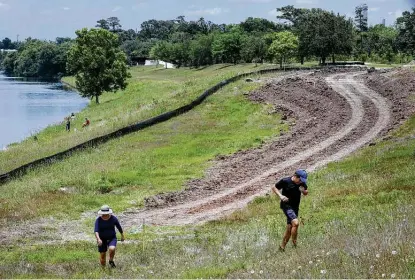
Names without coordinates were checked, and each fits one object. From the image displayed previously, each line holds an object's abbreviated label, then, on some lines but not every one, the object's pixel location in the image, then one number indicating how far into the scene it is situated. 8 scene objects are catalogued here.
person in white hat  16.59
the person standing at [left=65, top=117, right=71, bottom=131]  63.92
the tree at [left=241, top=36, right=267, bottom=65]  130.88
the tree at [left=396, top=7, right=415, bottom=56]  86.38
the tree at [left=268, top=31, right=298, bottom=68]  97.62
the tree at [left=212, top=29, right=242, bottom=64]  148.50
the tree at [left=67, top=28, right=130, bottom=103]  96.06
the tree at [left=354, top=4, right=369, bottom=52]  158.31
